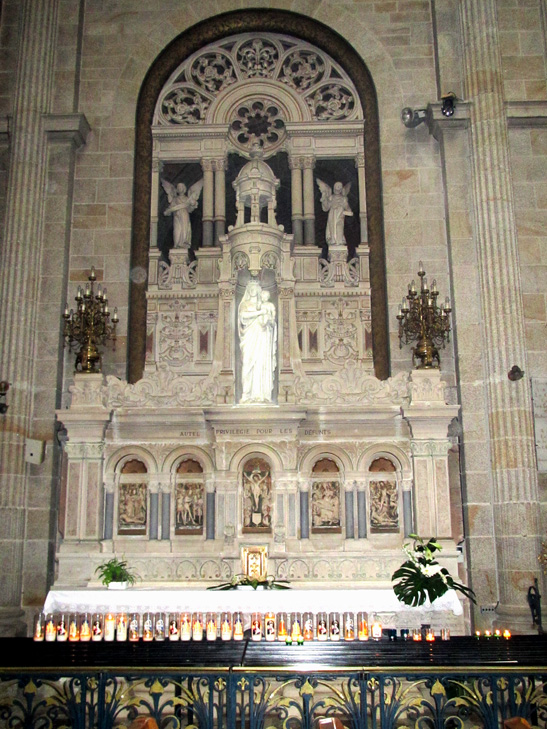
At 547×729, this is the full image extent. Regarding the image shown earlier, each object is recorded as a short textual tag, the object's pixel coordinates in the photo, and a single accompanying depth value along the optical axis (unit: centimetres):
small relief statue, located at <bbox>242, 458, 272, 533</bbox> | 1124
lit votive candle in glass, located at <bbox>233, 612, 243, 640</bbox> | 779
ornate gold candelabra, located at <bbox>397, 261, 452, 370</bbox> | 1170
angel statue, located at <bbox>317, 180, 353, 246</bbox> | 1383
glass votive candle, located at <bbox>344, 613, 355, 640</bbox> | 769
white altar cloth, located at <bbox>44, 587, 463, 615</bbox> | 930
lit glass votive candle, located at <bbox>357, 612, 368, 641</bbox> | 762
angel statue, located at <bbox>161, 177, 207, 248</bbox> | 1395
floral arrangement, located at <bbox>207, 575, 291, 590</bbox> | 980
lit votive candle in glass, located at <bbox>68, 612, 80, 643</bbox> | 764
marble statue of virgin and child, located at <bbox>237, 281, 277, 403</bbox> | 1172
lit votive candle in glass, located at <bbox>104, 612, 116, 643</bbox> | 803
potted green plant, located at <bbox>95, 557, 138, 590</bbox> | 1016
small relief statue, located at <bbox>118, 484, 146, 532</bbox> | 1140
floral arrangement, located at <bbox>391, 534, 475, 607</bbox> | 869
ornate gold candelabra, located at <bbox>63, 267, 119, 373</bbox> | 1177
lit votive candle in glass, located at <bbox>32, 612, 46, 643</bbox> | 769
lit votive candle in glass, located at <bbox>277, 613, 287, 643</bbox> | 721
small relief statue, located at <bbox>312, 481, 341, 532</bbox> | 1134
